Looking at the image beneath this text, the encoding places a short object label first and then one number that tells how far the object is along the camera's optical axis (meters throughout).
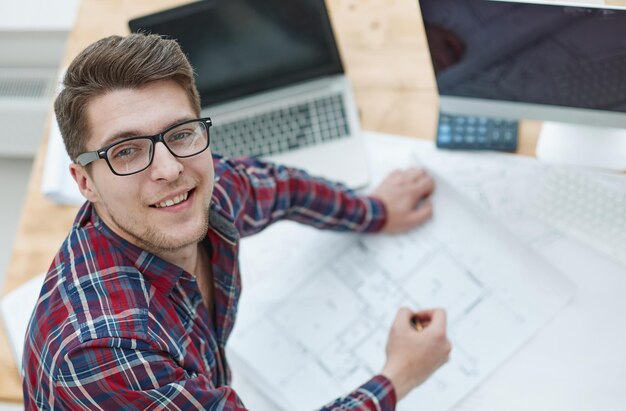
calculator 1.29
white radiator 1.97
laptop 1.27
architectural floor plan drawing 1.15
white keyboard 1.19
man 0.89
